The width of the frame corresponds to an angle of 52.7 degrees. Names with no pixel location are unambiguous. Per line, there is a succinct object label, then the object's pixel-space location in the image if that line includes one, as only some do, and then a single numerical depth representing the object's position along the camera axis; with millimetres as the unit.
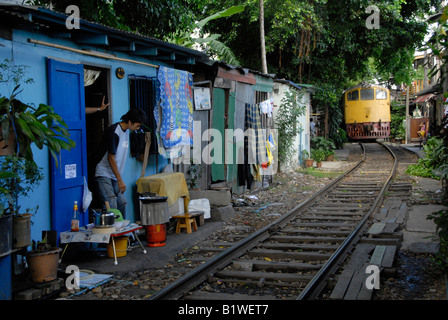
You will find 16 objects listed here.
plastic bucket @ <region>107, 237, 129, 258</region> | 6551
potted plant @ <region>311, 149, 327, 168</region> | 20338
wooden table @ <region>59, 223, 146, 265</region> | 6043
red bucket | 7207
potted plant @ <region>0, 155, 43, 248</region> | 4560
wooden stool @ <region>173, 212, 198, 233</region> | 8273
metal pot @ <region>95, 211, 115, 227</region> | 6102
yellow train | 30125
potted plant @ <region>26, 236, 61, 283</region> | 5078
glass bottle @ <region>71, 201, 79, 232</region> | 6234
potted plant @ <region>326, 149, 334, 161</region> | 23172
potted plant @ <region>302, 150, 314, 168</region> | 20078
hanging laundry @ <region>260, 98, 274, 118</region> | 13986
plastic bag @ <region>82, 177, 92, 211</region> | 6859
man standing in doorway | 6922
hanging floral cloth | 8508
